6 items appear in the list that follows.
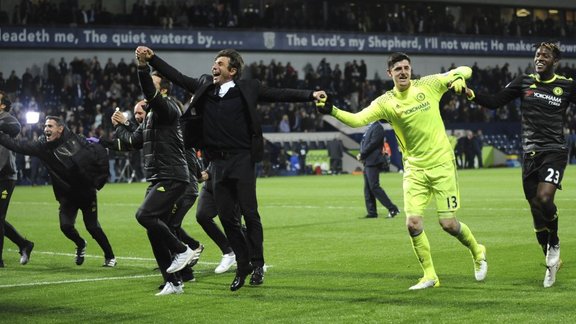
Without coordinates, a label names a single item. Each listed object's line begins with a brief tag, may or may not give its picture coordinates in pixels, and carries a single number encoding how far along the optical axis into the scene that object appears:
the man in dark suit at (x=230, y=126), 10.80
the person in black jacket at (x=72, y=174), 14.35
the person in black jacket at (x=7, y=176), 14.48
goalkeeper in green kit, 10.76
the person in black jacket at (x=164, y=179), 10.87
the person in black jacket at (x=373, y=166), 21.46
